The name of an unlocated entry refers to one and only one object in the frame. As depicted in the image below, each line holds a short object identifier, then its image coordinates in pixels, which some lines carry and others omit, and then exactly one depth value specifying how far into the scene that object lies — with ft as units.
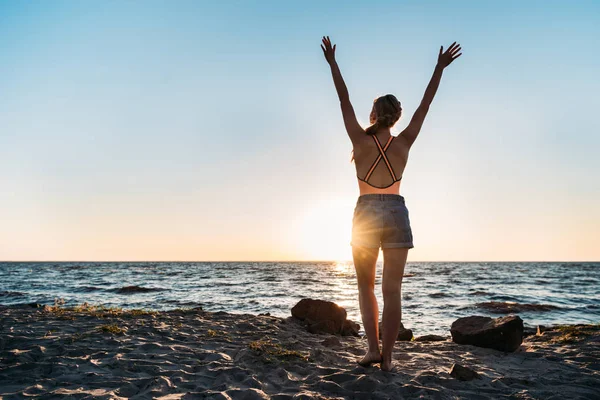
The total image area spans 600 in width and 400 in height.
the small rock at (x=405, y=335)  24.61
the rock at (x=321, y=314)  25.84
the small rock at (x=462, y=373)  13.68
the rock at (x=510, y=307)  49.85
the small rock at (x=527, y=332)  26.27
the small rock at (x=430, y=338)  25.49
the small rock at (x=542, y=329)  25.27
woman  13.03
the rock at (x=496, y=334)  19.87
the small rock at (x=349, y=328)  26.89
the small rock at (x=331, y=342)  19.72
